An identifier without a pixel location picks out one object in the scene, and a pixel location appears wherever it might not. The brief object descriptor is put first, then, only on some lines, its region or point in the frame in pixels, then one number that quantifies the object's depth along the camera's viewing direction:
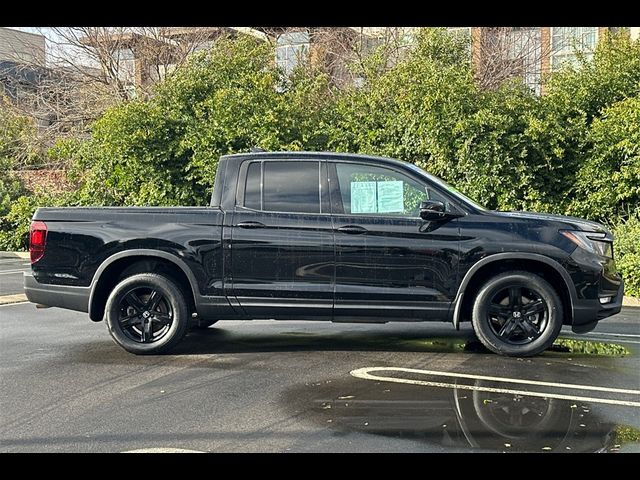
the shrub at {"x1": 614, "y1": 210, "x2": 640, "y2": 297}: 11.80
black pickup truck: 7.24
